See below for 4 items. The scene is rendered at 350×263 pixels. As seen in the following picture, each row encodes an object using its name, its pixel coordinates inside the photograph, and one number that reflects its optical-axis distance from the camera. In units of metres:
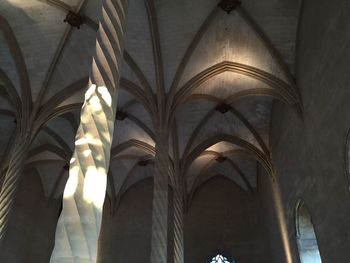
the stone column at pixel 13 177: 9.55
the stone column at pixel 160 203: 8.44
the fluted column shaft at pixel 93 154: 3.18
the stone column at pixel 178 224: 10.93
